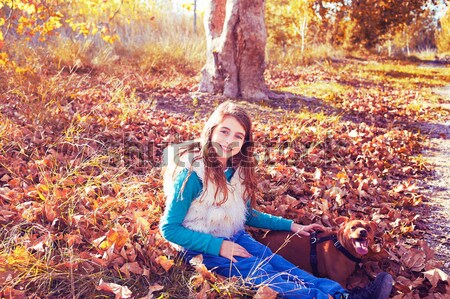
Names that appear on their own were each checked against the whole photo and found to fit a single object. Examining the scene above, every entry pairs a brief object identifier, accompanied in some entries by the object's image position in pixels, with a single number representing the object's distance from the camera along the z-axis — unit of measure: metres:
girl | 2.29
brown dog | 2.49
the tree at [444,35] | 21.30
